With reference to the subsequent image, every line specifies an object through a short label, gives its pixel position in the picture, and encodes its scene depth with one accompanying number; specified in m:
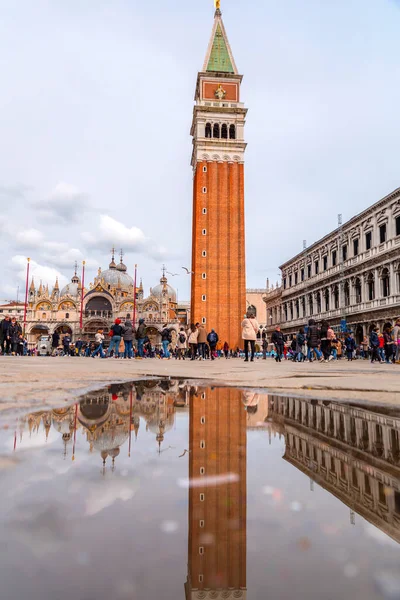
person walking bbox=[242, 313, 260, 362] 13.19
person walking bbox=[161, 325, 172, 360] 18.55
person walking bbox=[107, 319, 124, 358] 14.87
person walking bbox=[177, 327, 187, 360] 19.50
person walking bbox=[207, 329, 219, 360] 17.03
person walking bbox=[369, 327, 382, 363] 18.42
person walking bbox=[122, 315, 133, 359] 16.28
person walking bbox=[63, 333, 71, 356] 28.49
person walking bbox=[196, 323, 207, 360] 16.59
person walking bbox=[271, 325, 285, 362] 16.23
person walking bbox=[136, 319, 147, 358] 17.35
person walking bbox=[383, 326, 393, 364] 17.29
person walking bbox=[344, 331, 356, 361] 21.81
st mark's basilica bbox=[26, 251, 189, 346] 59.47
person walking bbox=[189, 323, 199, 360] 17.02
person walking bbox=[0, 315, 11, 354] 18.28
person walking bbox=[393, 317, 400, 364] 16.27
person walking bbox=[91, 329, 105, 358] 21.34
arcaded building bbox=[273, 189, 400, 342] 27.00
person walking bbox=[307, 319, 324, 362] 14.67
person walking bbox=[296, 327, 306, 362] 18.34
